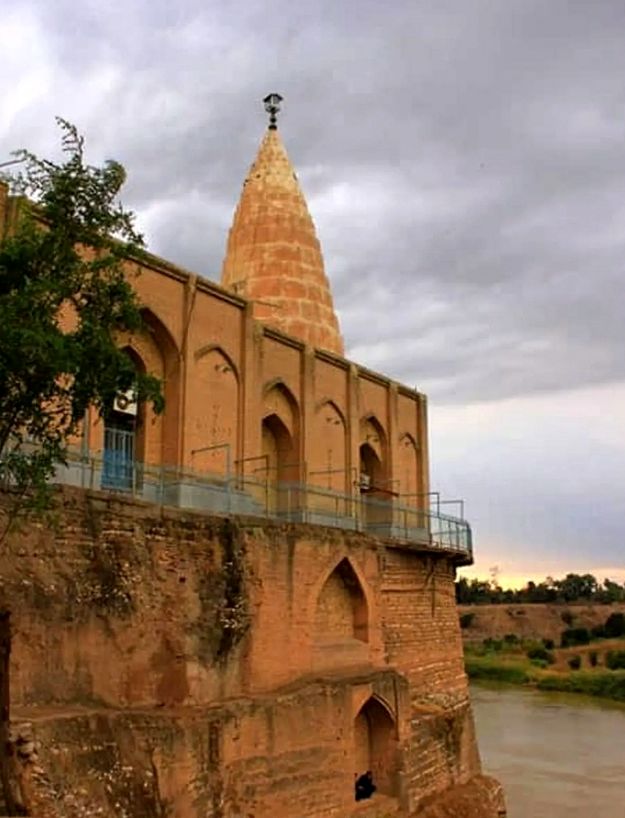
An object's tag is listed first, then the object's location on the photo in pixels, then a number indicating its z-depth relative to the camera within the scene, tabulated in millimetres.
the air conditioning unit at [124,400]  9602
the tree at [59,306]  8758
